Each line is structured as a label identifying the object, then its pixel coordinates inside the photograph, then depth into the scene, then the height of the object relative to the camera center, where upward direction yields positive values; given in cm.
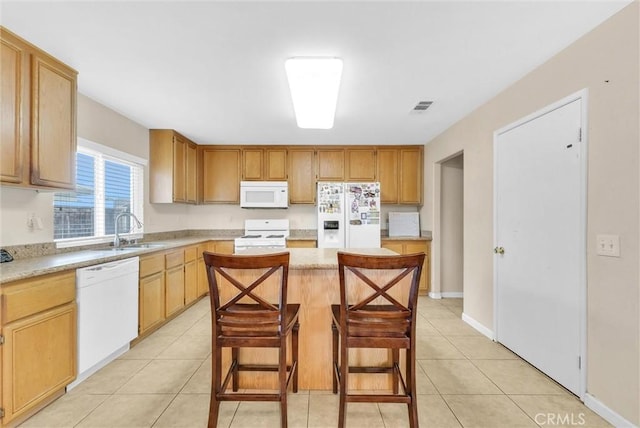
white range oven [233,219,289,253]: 484 -28
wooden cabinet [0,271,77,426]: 160 -80
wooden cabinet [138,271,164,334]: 281 -91
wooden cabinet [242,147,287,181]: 476 +82
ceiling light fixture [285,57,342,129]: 202 +97
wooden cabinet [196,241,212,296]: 409 -89
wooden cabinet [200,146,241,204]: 479 +67
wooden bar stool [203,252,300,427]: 151 -61
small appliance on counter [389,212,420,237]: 480 -17
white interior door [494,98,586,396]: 195 -20
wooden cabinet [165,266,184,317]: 327 -92
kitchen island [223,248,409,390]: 202 -88
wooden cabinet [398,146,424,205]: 476 +62
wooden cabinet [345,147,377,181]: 475 +81
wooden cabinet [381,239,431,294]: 445 -53
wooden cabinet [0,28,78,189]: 185 +66
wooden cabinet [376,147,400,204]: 476 +67
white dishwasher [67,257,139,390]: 209 -80
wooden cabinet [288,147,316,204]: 477 +73
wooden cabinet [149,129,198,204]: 390 +63
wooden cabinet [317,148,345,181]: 476 +81
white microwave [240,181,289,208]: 466 +30
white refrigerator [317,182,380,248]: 436 -4
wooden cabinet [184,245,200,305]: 373 -83
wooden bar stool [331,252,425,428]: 147 -59
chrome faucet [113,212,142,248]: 301 -25
